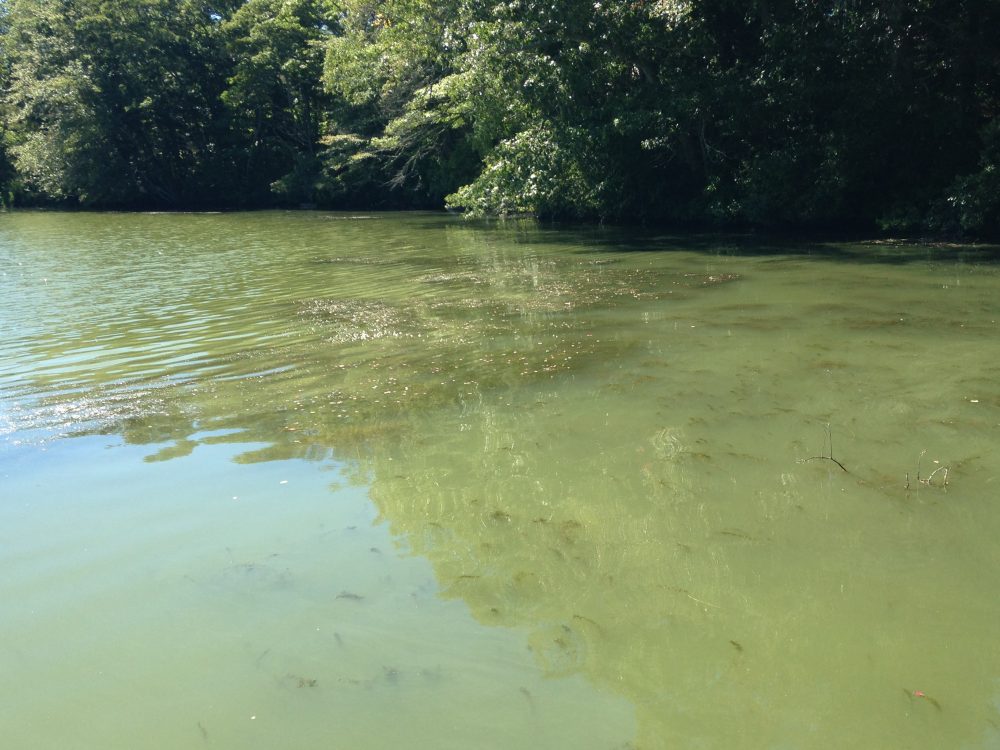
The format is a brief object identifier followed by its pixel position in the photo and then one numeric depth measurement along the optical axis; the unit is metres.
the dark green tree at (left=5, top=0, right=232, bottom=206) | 39.19
